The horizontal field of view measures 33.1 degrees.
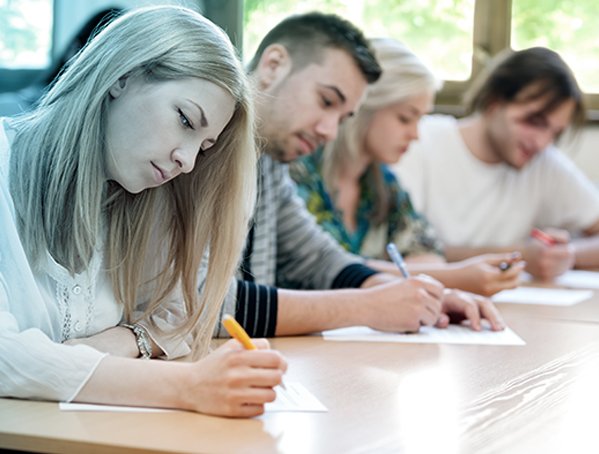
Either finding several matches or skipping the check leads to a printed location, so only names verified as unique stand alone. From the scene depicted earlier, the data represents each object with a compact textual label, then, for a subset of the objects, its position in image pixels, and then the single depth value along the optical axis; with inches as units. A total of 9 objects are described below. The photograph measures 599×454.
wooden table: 40.5
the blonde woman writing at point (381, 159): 107.0
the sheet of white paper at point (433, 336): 67.1
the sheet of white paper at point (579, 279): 105.9
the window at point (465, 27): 156.9
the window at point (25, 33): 126.0
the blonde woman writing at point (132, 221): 45.0
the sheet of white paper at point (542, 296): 90.7
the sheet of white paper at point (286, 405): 44.1
